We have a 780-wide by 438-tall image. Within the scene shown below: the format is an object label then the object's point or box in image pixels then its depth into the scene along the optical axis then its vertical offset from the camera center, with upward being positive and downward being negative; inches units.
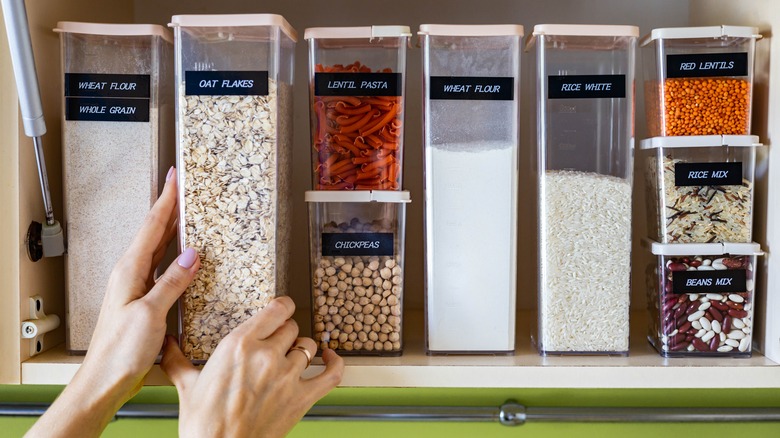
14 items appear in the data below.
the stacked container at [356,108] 33.5 +4.2
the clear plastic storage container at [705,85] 33.5 +5.3
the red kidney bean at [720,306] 34.0 -5.6
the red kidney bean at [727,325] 34.2 -6.5
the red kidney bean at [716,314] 34.1 -6.0
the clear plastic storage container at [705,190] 33.5 +0.2
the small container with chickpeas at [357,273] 34.1 -3.9
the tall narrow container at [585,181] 33.5 +0.6
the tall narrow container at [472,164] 33.5 +1.5
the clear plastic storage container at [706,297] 33.7 -5.1
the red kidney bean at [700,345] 34.4 -7.6
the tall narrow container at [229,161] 31.5 +1.5
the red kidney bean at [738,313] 34.1 -5.9
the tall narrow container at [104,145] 33.4 +2.4
